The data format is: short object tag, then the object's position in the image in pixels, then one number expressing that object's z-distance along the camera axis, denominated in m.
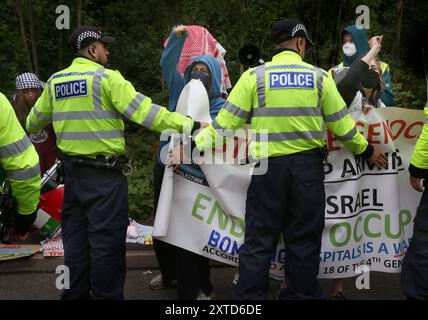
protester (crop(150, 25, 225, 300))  4.16
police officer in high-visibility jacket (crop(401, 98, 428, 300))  3.73
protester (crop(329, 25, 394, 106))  4.66
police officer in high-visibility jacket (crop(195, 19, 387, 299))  3.55
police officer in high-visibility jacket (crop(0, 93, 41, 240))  2.87
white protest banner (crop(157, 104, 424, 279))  4.06
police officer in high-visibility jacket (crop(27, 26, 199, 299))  3.60
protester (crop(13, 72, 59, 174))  5.66
